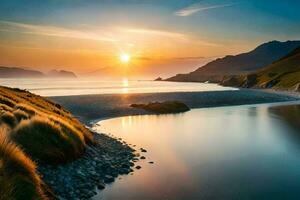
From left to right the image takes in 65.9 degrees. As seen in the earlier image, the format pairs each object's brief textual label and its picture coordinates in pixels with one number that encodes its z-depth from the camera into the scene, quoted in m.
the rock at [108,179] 15.64
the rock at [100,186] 14.66
